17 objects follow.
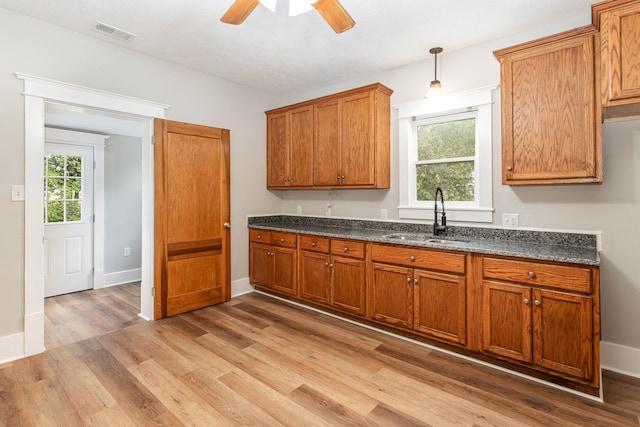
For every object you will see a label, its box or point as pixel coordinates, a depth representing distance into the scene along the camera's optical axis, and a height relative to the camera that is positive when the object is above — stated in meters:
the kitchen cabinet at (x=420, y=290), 2.54 -0.66
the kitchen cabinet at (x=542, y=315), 2.01 -0.69
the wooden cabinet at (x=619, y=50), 1.95 +1.00
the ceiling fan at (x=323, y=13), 1.97 +1.28
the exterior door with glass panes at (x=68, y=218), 4.24 -0.04
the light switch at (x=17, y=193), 2.55 +0.18
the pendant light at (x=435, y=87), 2.97 +1.16
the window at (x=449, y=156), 2.98 +0.58
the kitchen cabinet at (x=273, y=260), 3.77 -0.57
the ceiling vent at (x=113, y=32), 2.73 +1.60
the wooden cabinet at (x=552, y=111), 2.23 +0.75
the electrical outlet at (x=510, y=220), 2.81 -0.07
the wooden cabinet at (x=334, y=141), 3.44 +0.85
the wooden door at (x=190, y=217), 3.38 -0.03
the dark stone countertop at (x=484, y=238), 2.24 -0.23
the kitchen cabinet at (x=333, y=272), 3.17 -0.62
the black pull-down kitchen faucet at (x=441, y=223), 3.09 -0.10
